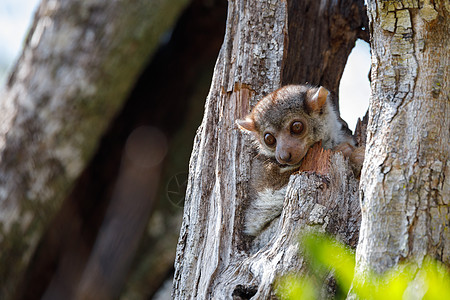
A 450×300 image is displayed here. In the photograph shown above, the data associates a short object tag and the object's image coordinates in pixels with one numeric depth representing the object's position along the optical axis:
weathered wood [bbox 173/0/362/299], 5.35
